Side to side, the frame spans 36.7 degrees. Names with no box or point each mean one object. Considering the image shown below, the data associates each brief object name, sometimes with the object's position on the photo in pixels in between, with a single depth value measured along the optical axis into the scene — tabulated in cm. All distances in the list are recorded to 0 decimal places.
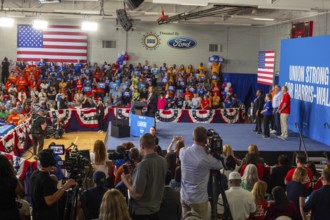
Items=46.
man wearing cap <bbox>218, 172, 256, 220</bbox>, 573
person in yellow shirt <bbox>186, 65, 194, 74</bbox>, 2761
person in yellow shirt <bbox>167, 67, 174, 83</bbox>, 2670
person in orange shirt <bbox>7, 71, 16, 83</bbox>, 2458
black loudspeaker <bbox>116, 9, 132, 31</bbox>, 2025
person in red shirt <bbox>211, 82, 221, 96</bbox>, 2550
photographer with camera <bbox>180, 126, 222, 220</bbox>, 534
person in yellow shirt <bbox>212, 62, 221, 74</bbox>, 2805
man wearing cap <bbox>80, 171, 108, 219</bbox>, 527
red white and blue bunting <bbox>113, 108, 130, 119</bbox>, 2088
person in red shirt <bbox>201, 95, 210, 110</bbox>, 2261
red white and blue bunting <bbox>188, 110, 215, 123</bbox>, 2184
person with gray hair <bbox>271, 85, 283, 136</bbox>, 1515
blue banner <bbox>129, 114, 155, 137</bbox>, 1518
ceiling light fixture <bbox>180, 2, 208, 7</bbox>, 1490
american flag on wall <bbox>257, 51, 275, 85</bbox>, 2541
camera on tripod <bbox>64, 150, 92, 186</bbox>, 505
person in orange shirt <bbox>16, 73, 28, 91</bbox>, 2412
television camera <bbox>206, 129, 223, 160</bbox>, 533
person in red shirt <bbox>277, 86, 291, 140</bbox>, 1445
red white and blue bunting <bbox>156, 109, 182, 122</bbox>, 2131
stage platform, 1315
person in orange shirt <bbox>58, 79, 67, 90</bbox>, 2404
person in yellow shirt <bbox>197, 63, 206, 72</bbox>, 2769
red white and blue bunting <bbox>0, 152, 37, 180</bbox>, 940
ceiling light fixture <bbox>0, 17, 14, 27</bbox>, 2060
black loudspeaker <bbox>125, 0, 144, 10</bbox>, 1232
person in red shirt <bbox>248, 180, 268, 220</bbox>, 609
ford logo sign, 2858
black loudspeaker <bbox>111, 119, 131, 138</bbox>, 1523
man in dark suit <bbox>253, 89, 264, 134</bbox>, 1554
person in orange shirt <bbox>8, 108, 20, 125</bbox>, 1703
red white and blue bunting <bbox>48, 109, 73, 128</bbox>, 1948
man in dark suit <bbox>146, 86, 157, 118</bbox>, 1622
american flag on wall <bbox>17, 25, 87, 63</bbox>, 2739
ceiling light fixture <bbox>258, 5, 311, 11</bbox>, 1550
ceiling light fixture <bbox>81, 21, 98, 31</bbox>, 2041
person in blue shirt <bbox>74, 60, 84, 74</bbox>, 2675
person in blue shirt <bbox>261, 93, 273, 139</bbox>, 1466
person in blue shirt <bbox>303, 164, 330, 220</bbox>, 552
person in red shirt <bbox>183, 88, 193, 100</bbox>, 2396
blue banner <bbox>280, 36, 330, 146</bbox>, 1430
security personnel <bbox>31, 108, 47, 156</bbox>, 1453
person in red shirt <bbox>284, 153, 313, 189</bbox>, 723
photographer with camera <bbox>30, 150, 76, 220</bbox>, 487
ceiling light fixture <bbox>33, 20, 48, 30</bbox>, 2031
